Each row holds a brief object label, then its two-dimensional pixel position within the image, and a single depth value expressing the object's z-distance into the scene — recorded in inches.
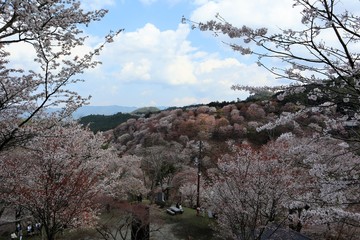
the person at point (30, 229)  797.4
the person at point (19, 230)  733.9
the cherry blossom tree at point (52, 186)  382.3
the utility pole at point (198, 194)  987.3
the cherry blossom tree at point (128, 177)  941.8
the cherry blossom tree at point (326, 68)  139.9
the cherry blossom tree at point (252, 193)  432.7
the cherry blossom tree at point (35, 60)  165.2
